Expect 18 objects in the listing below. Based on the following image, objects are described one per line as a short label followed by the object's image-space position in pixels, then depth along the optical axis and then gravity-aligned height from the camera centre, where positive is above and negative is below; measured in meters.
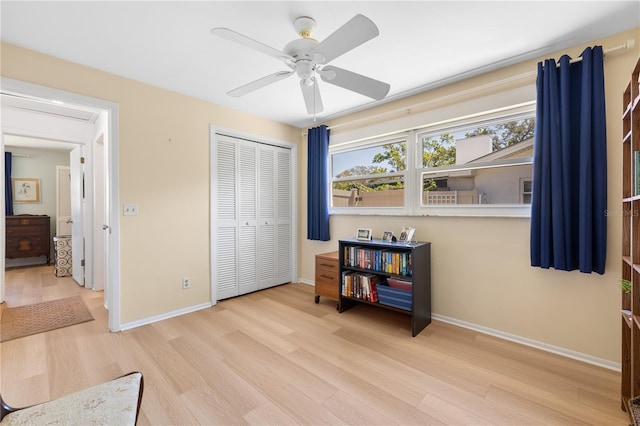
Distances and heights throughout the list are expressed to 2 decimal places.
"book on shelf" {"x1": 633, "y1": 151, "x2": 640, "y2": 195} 1.42 +0.19
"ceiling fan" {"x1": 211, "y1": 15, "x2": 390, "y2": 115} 1.46 +0.93
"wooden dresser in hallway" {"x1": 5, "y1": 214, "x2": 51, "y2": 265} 5.11 -0.43
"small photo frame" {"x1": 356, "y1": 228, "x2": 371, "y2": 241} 3.24 -0.27
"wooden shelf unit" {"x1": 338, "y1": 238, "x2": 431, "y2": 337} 2.63 -0.64
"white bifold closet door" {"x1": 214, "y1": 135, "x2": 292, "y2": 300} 3.53 -0.07
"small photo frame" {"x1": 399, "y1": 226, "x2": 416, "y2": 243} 2.93 -0.25
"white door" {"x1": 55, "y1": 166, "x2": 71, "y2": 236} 5.30 +0.23
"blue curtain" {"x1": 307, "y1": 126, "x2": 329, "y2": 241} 3.89 +0.38
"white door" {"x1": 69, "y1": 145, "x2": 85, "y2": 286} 3.99 +0.01
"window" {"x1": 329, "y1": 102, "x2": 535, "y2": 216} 2.51 +0.44
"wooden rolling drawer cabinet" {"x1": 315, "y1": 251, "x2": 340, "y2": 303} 3.27 -0.77
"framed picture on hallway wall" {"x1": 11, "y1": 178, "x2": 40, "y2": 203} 5.36 +0.46
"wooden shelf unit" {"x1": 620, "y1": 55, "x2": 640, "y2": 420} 1.44 -0.19
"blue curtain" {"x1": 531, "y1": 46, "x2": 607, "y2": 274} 1.99 +0.31
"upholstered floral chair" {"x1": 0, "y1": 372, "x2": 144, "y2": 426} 0.99 -0.73
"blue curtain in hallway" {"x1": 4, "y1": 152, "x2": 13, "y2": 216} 5.18 +0.45
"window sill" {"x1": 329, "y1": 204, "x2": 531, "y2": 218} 2.44 -0.01
